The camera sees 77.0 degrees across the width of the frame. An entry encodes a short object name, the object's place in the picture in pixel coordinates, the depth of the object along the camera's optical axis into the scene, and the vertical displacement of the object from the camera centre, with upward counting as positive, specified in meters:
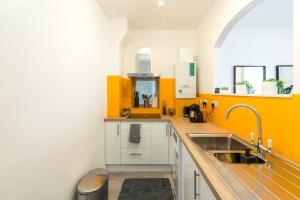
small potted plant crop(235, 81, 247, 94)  2.09 +0.12
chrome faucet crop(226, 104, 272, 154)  1.35 -0.34
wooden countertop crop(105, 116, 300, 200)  0.84 -0.42
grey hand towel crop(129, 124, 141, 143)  3.08 -0.57
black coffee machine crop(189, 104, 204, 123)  2.76 -0.24
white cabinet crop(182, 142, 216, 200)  1.07 -0.57
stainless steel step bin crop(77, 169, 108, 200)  1.74 -0.85
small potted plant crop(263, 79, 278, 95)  1.50 +0.09
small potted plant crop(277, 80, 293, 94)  1.56 +0.09
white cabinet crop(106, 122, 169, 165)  3.16 -0.78
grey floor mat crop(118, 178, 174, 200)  2.42 -1.26
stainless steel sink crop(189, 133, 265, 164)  1.77 -0.43
